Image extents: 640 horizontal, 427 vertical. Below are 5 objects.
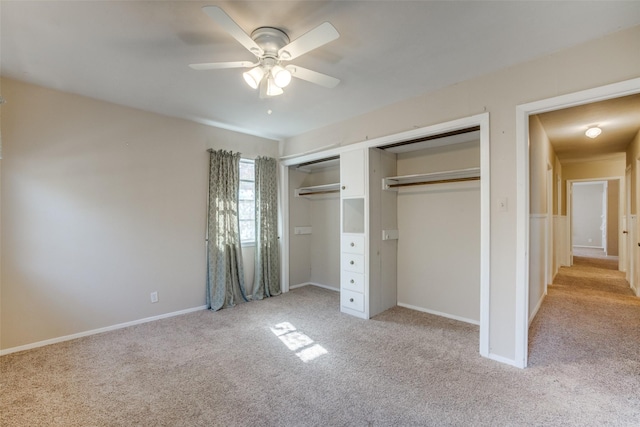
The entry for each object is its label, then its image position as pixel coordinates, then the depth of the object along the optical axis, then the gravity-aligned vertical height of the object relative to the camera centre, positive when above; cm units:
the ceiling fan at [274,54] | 163 +103
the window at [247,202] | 436 +18
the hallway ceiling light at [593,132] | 389 +110
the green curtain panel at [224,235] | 388 -30
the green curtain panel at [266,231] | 439 -28
